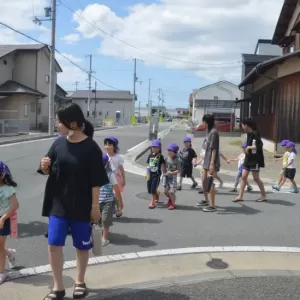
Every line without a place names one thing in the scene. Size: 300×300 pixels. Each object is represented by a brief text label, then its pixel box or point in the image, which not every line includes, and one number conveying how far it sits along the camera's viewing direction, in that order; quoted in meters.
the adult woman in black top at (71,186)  3.59
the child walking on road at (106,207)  5.44
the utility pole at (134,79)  79.56
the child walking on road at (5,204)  4.12
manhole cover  4.71
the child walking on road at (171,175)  7.50
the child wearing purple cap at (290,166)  9.66
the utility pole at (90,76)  65.25
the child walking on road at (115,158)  6.11
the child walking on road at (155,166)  7.31
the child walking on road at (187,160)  9.62
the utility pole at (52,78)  31.14
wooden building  16.59
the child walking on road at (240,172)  9.16
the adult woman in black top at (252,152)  8.05
